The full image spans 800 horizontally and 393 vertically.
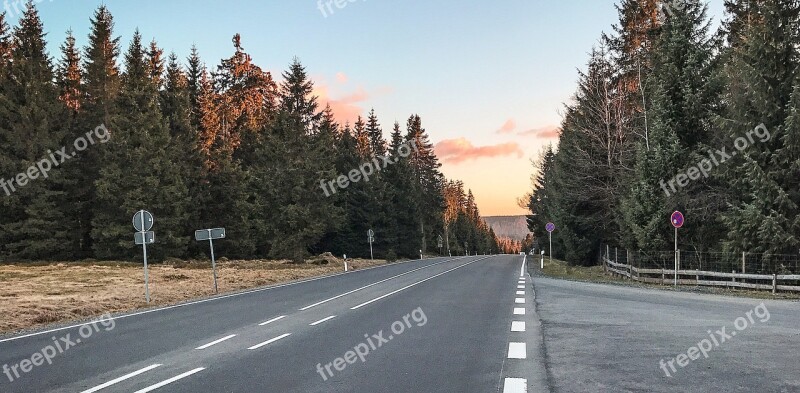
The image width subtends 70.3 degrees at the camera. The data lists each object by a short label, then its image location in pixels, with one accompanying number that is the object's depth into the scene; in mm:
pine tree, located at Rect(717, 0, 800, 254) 20078
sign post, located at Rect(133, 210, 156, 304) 19172
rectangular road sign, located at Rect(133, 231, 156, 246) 19109
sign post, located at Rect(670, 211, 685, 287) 22172
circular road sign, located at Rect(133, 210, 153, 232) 19219
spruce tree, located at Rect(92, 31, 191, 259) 41750
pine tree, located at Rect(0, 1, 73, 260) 39906
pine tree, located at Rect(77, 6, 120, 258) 45000
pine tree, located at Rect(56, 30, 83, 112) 52812
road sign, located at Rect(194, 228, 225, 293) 23031
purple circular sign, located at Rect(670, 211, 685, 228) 22172
